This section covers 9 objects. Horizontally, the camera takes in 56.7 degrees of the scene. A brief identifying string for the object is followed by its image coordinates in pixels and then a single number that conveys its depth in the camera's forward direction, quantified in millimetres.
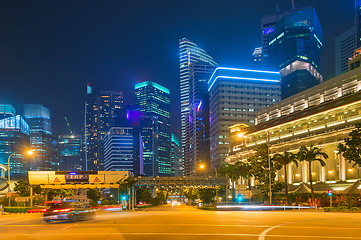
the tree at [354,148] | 50625
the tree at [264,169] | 78750
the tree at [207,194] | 120812
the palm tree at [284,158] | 81500
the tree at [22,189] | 69438
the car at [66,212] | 25109
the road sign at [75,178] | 69000
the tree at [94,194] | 138662
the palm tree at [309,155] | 75600
